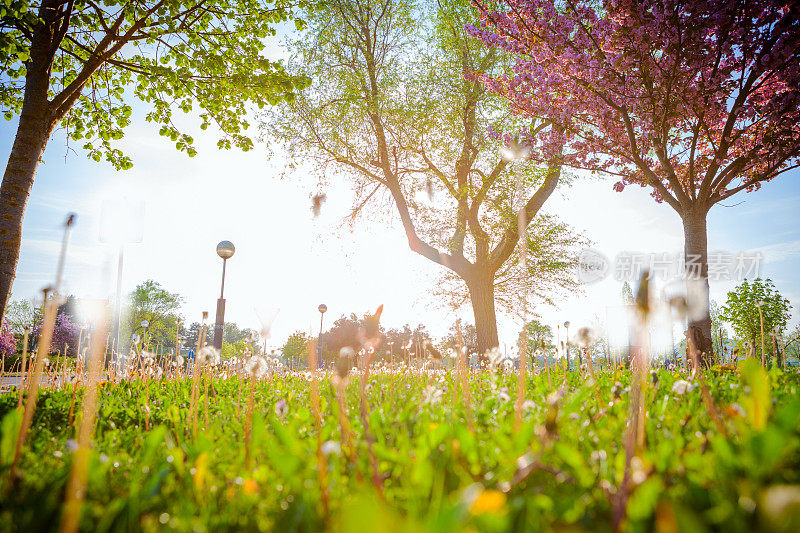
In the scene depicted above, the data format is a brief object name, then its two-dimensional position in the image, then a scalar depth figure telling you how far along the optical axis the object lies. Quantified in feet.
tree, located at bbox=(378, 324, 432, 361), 104.80
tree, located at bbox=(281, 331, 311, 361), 151.14
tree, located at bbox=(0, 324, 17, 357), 107.27
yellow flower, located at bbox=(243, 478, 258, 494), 4.37
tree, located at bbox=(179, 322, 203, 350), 299.42
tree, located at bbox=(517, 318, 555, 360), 173.78
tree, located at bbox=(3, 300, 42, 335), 151.33
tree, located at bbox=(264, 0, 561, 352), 44.14
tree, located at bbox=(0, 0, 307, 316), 16.49
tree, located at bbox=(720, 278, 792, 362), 73.56
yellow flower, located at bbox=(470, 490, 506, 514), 2.51
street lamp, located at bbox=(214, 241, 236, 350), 38.60
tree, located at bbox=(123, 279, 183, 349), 175.11
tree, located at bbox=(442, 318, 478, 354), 113.40
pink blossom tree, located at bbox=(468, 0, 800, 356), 23.38
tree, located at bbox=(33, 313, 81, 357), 132.16
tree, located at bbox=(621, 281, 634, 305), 174.62
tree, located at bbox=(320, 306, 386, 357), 114.01
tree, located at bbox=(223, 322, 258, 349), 388.16
